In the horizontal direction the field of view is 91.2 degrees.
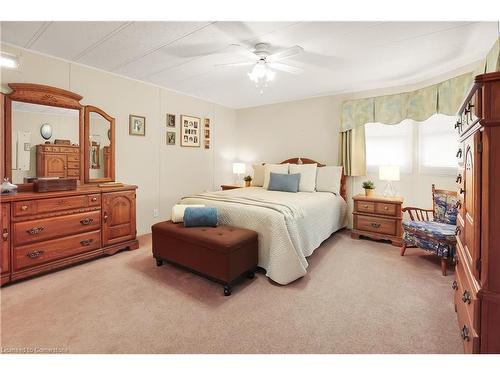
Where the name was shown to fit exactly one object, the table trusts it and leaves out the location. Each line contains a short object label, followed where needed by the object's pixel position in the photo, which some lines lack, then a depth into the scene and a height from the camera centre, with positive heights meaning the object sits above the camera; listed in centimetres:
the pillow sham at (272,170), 428 +29
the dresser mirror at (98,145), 323 +56
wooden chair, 259 -49
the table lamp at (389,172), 352 +20
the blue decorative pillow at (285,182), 384 +7
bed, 236 -38
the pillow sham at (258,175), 458 +21
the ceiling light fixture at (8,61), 254 +133
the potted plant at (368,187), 380 -1
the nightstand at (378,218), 344 -47
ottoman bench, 215 -60
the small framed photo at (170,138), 426 +85
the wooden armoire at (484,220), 113 -17
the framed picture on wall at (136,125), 370 +95
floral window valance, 304 +118
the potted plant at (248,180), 499 +13
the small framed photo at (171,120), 423 +115
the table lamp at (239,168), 516 +39
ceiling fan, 250 +144
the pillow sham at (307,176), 394 +17
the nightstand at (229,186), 493 +0
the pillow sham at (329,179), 396 +12
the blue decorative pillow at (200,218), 257 -33
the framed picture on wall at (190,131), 449 +105
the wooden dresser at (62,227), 229 -44
